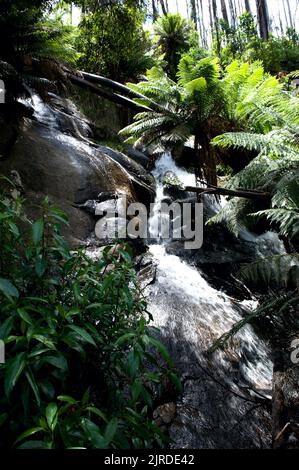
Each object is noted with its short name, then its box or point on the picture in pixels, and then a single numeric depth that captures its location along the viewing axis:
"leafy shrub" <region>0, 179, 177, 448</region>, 1.02
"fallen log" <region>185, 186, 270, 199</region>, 2.76
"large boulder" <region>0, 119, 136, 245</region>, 4.39
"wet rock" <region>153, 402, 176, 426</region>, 2.28
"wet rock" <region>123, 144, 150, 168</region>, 7.23
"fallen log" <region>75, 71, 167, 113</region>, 5.64
